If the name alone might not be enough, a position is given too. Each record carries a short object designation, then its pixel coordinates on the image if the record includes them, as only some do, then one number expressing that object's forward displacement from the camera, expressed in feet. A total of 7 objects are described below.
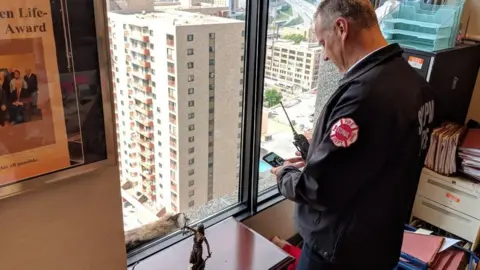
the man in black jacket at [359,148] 3.51
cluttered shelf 6.13
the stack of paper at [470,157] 6.42
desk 4.47
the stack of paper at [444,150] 6.61
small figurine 4.10
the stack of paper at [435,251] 5.82
